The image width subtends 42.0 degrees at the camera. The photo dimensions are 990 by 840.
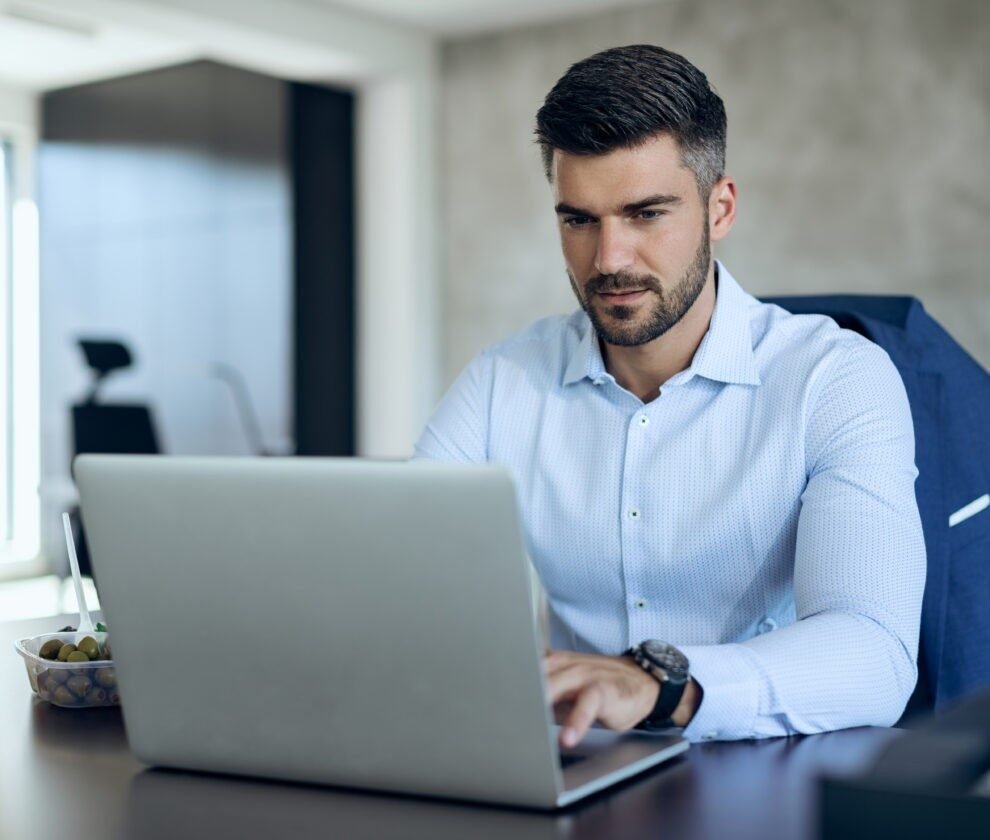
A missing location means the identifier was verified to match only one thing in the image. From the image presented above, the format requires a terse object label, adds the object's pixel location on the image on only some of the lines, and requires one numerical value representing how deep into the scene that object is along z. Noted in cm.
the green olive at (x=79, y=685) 114
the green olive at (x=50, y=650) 117
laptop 78
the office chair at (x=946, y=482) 144
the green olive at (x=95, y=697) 114
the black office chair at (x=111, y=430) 530
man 144
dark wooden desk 79
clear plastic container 114
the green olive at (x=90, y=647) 115
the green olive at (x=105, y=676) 114
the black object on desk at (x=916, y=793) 52
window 673
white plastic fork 116
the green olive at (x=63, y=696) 114
